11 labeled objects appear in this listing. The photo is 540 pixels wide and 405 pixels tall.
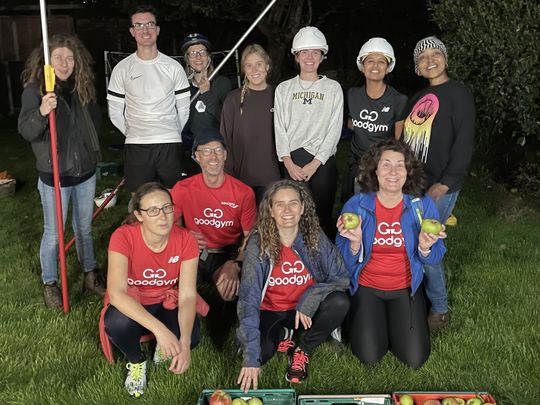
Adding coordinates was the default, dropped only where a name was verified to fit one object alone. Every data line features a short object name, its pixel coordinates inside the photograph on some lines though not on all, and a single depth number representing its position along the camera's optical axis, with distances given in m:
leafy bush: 5.61
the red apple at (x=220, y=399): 3.40
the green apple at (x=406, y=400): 3.46
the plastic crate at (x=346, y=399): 3.47
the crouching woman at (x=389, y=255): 4.08
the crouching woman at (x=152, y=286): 3.69
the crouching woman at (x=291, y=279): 3.90
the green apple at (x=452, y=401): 3.41
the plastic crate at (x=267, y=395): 3.52
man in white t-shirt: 5.03
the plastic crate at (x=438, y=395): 3.52
